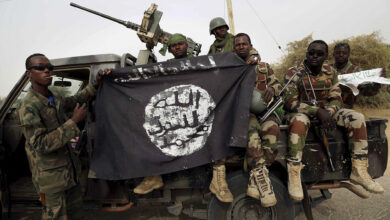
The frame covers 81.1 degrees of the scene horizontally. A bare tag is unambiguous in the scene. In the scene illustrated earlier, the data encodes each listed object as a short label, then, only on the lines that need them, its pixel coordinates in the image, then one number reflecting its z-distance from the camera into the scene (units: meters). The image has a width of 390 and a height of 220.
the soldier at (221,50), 2.07
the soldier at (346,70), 3.29
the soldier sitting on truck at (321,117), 2.07
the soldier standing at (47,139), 1.96
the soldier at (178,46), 3.02
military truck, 2.16
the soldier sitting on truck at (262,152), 2.02
